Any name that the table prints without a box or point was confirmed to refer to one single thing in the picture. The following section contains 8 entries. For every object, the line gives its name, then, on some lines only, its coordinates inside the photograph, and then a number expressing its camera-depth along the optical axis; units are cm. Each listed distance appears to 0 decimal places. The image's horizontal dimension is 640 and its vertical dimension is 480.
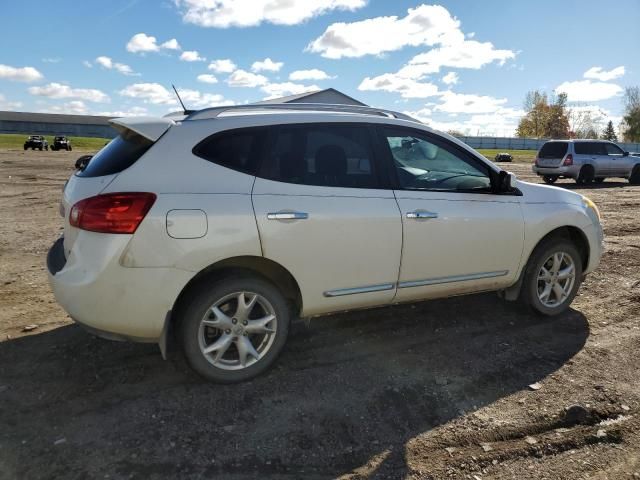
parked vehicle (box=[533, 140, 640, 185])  1838
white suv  290
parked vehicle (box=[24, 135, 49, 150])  4538
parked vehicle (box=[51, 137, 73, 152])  4875
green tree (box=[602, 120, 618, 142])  9521
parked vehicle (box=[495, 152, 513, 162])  4522
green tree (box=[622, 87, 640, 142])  7381
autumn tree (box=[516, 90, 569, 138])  8638
